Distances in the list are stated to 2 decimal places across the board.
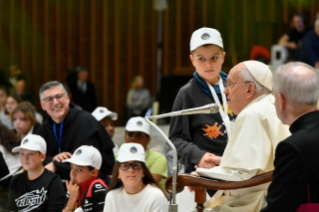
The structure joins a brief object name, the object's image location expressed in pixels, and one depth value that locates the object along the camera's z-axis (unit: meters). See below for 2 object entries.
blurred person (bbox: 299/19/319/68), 13.40
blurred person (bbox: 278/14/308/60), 14.85
